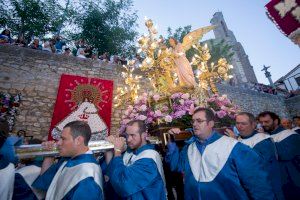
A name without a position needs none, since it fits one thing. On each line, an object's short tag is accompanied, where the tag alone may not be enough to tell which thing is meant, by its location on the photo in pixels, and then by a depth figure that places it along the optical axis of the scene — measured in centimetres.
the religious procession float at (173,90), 410
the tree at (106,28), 1622
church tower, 3220
